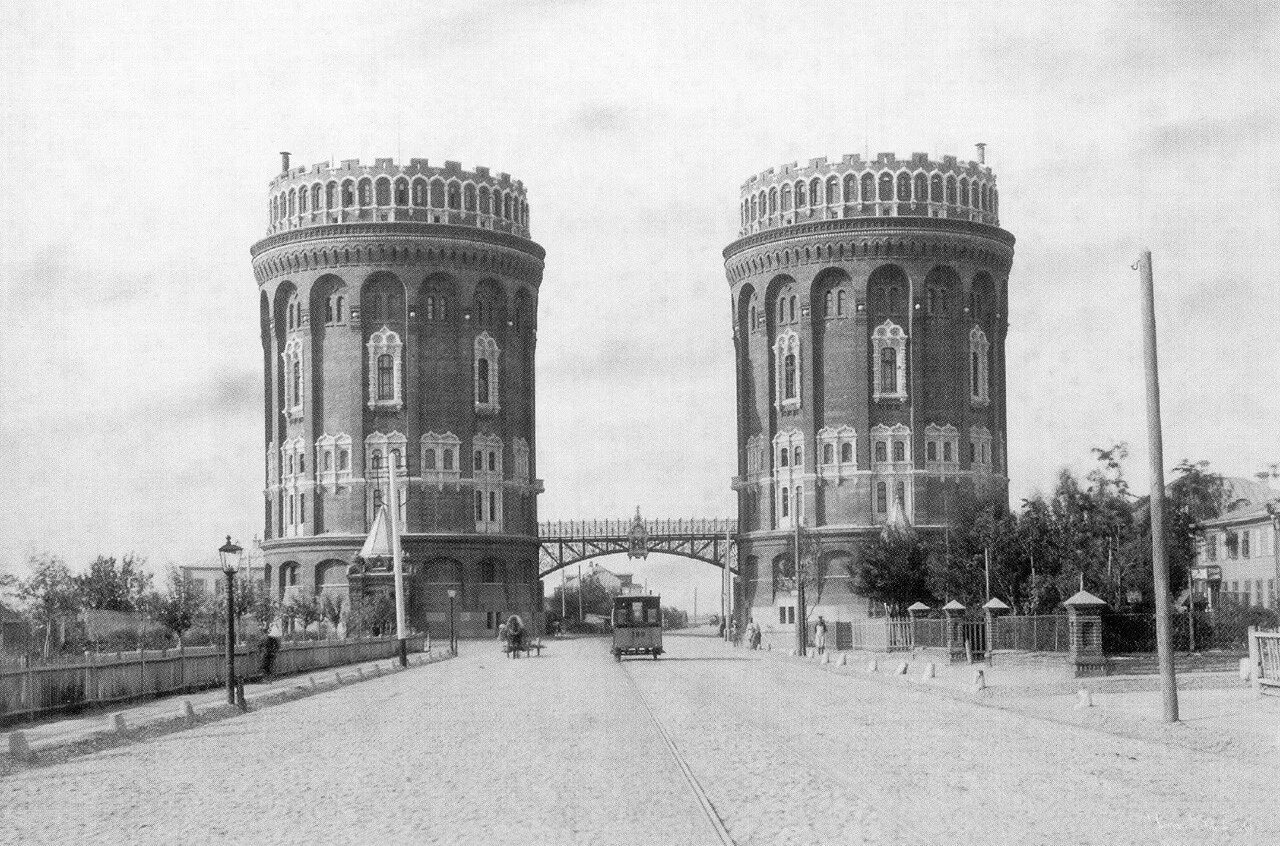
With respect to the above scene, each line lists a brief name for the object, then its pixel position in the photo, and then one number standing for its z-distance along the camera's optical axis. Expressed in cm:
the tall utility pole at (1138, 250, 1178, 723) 2566
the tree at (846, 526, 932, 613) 7531
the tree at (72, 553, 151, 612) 7844
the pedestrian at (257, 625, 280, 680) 4441
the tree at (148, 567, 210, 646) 7394
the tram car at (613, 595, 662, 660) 6153
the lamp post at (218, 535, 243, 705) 3312
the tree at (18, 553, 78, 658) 7688
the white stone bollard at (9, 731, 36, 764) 2275
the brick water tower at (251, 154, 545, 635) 10075
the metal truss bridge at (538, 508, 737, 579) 12112
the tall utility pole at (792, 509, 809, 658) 6299
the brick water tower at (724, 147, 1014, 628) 10069
